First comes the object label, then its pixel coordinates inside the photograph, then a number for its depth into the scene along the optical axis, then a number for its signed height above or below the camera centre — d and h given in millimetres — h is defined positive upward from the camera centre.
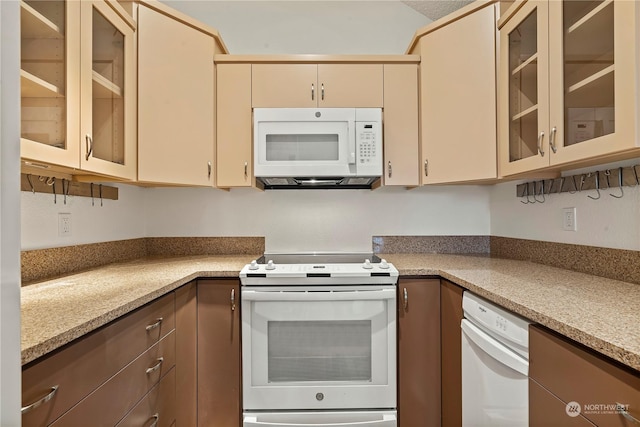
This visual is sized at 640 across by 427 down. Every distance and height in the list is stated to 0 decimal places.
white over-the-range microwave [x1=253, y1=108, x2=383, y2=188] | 1928 +405
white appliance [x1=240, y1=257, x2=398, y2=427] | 1698 -644
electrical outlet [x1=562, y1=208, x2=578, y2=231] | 1600 -22
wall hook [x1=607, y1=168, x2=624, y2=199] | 1329 +126
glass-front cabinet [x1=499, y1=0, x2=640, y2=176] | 1022 +473
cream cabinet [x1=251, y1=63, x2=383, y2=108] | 2016 +749
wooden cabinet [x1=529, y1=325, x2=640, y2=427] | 691 -381
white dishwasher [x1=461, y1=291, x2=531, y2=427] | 1030 -506
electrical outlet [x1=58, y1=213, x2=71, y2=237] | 1623 -42
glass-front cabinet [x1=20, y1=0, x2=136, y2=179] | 1140 +496
